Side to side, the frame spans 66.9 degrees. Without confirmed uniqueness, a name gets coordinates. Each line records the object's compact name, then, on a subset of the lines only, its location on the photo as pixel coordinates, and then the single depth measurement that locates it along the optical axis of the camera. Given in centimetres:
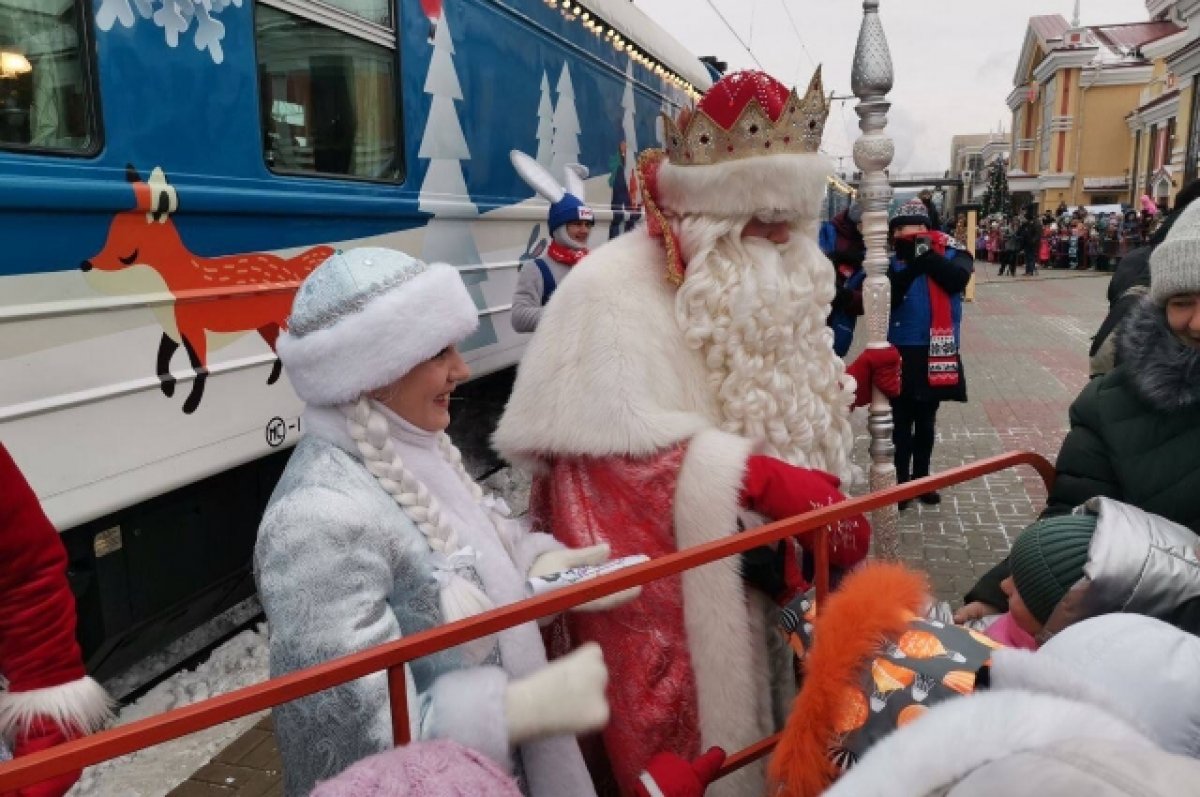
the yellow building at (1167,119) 2766
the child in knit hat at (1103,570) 157
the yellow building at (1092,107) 4644
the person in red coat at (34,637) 151
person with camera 538
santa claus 200
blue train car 271
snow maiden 143
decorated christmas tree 5478
